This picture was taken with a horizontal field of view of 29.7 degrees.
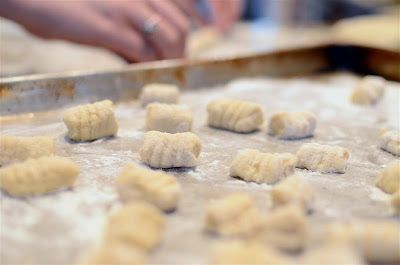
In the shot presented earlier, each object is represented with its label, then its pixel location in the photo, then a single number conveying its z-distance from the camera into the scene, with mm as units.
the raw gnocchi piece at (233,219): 275
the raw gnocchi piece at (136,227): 265
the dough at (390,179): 318
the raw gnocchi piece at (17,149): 333
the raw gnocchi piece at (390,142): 372
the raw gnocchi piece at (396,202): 300
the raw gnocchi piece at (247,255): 253
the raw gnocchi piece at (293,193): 292
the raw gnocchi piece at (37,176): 303
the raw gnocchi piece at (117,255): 253
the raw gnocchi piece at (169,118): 387
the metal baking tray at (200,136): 280
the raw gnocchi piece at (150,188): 291
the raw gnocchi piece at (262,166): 328
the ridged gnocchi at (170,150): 337
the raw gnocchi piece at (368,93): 462
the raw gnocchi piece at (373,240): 263
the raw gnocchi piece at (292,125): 392
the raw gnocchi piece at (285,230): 267
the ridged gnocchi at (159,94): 434
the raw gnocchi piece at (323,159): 345
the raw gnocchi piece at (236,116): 397
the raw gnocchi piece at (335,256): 253
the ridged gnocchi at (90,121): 369
